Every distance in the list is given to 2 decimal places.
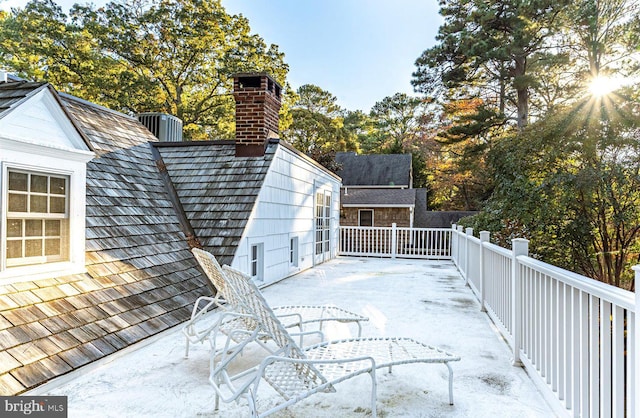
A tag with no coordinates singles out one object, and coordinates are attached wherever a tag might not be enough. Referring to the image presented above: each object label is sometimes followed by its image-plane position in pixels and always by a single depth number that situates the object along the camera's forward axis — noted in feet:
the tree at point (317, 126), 84.28
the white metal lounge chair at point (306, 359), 7.18
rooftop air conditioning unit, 26.96
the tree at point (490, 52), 50.11
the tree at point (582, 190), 27.45
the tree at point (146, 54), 55.06
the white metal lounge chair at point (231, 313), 10.02
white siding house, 21.02
